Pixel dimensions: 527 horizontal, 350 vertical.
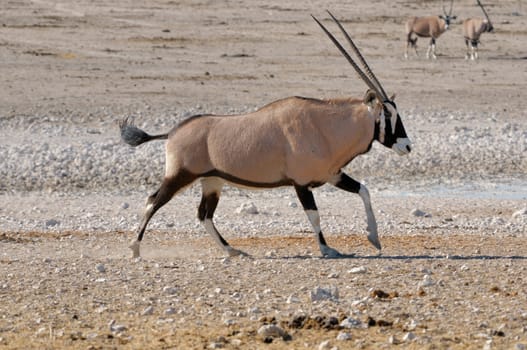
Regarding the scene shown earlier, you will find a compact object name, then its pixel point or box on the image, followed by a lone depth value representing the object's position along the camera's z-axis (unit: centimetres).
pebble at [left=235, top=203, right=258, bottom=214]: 2634
